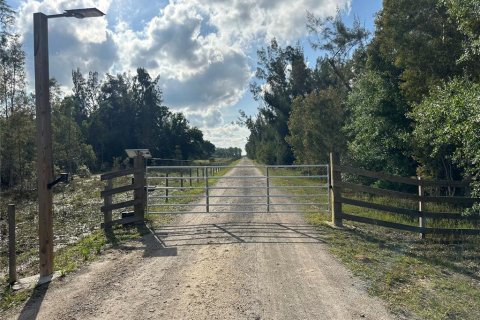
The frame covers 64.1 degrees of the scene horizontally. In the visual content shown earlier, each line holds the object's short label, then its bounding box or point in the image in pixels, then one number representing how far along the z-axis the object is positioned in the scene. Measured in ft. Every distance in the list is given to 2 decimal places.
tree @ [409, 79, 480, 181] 25.85
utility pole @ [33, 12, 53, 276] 20.06
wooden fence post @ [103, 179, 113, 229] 30.85
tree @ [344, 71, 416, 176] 55.47
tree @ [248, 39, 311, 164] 135.74
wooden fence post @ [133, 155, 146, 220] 32.35
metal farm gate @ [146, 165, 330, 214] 41.14
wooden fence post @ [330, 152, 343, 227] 30.96
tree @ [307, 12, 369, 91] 88.48
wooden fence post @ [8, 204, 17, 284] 19.54
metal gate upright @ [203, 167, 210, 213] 35.09
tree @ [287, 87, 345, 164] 80.07
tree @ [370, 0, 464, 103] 42.37
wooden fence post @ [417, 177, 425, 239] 27.73
